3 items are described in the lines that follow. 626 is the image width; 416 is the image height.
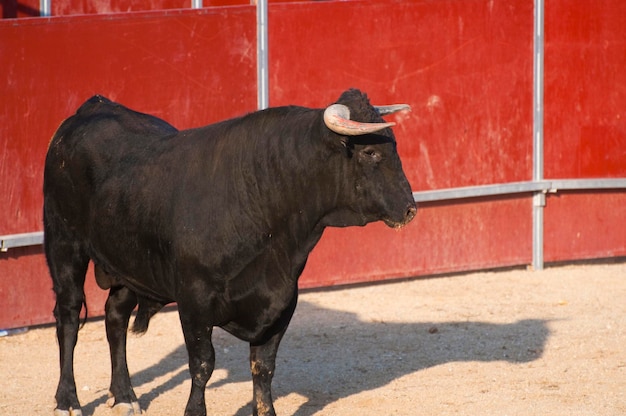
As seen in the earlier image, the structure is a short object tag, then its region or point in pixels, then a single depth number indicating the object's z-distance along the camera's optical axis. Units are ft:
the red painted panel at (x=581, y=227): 73.72
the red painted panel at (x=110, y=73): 57.77
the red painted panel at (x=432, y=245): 67.56
